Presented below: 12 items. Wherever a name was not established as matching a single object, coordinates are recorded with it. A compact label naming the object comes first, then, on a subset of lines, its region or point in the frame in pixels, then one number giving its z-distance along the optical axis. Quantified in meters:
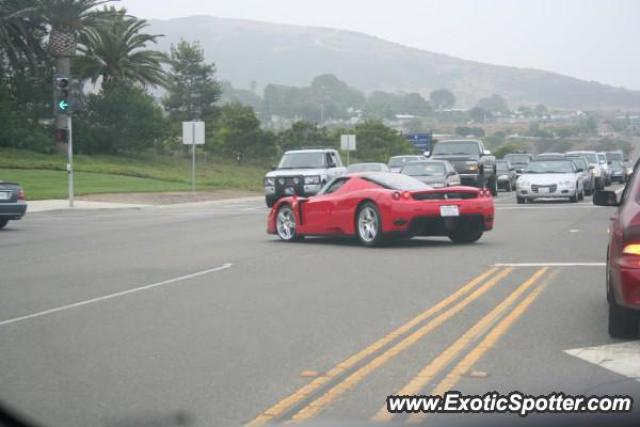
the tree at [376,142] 91.00
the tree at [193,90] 94.31
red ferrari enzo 17.62
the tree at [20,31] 55.95
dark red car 8.61
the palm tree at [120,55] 62.16
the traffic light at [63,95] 35.25
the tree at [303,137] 84.44
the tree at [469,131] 168.38
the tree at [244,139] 77.88
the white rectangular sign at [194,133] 46.62
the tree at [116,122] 63.53
